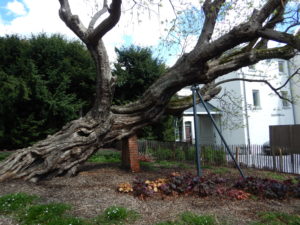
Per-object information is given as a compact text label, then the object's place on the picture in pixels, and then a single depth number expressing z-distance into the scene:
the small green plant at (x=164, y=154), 14.13
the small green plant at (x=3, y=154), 11.85
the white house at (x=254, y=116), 22.19
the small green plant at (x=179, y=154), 13.75
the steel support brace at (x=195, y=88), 8.36
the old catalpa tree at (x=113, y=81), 6.90
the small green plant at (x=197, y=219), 4.52
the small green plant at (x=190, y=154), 13.54
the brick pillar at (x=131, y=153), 8.92
